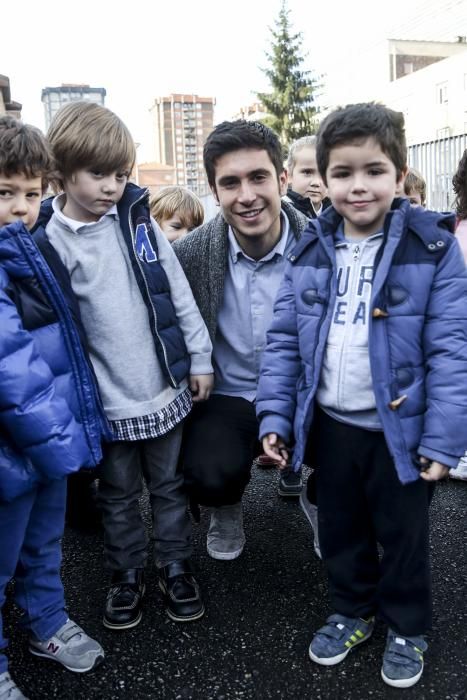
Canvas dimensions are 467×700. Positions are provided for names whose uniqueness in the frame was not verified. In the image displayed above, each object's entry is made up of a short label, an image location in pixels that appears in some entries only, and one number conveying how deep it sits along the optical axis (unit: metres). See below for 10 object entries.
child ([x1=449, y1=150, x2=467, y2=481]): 3.09
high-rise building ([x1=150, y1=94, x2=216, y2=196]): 126.31
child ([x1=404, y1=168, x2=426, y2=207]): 4.09
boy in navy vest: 2.15
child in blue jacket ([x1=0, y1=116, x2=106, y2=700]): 1.65
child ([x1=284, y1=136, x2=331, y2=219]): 4.10
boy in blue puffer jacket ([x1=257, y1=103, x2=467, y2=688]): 1.77
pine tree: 34.25
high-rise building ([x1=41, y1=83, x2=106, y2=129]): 117.68
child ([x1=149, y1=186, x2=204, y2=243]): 3.94
